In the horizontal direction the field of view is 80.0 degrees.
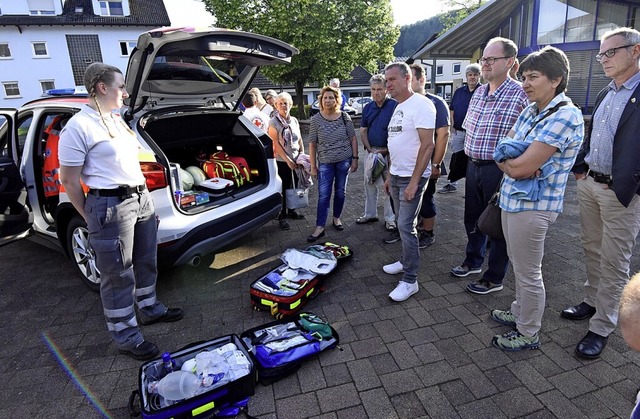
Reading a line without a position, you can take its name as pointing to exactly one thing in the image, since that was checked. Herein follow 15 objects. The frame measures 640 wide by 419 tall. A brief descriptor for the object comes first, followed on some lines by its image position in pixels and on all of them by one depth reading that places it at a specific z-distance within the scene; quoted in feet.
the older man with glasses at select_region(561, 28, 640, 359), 7.72
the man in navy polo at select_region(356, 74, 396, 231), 14.35
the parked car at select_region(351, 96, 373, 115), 97.23
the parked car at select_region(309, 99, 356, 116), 80.88
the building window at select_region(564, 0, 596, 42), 38.81
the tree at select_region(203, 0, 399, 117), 54.75
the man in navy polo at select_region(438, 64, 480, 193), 16.85
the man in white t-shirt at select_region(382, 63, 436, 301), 9.74
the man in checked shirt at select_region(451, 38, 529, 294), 9.77
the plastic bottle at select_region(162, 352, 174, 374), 7.59
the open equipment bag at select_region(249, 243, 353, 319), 9.86
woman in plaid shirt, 7.14
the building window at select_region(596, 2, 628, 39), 37.99
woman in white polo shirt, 7.70
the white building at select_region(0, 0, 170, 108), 85.97
